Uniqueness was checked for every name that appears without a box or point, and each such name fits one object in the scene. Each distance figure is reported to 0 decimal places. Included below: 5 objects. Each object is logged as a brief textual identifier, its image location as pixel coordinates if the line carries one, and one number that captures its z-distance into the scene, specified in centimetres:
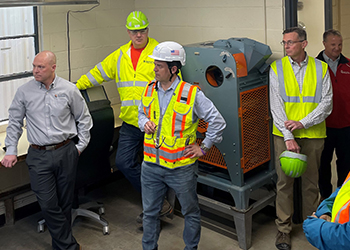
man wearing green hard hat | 385
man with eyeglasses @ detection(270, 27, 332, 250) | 336
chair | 375
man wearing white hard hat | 307
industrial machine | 353
